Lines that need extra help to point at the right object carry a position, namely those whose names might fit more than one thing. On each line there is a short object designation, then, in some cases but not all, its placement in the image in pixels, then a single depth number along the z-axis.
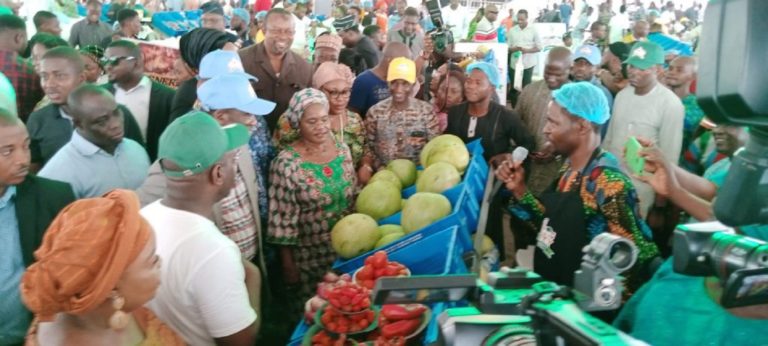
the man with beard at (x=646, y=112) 4.49
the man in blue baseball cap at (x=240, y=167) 2.97
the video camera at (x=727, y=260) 1.08
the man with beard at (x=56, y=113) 3.48
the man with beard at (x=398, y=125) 4.37
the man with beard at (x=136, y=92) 4.13
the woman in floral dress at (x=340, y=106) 4.10
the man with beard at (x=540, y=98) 4.83
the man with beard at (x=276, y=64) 4.60
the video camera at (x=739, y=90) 0.96
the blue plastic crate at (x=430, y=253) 2.91
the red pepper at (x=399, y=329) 2.30
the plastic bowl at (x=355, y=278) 2.62
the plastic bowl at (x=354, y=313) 2.40
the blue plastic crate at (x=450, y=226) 3.04
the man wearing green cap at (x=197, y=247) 1.91
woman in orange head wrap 1.45
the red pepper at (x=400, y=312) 2.31
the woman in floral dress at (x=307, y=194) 3.44
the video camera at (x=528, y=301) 1.13
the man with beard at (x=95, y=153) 2.85
